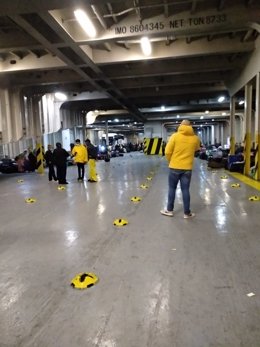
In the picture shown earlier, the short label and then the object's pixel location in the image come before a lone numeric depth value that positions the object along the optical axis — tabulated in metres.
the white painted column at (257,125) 9.58
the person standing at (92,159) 10.99
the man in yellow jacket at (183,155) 5.27
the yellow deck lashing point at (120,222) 5.12
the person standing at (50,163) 11.19
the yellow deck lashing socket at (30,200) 7.46
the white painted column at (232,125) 15.31
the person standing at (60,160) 10.28
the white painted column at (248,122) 11.43
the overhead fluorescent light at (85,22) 7.40
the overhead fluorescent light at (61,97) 18.31
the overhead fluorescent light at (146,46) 9.31
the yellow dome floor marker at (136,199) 7.23
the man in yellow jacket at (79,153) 10.71
